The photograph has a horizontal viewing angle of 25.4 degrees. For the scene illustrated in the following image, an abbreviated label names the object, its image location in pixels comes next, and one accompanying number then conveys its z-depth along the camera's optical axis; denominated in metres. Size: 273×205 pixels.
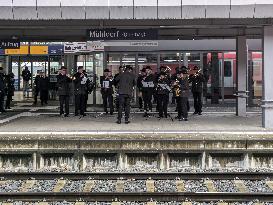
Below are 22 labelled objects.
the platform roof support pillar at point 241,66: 18.73
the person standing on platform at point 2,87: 19.70
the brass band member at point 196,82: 19.50
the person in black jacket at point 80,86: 18.89
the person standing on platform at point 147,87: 18.42
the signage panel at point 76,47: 22.63
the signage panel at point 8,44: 19.64
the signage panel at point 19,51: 26.86
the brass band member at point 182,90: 17.11
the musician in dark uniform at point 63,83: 18.67
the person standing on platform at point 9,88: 22.00
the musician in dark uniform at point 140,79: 18.99
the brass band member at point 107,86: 19.00
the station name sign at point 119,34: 15.78
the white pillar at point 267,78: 15.07
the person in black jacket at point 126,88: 16.03
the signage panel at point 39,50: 26.67
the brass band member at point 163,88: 17.65
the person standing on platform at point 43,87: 25.45
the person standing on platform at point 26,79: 27.34
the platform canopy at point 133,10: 14.15
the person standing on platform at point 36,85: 25.64
